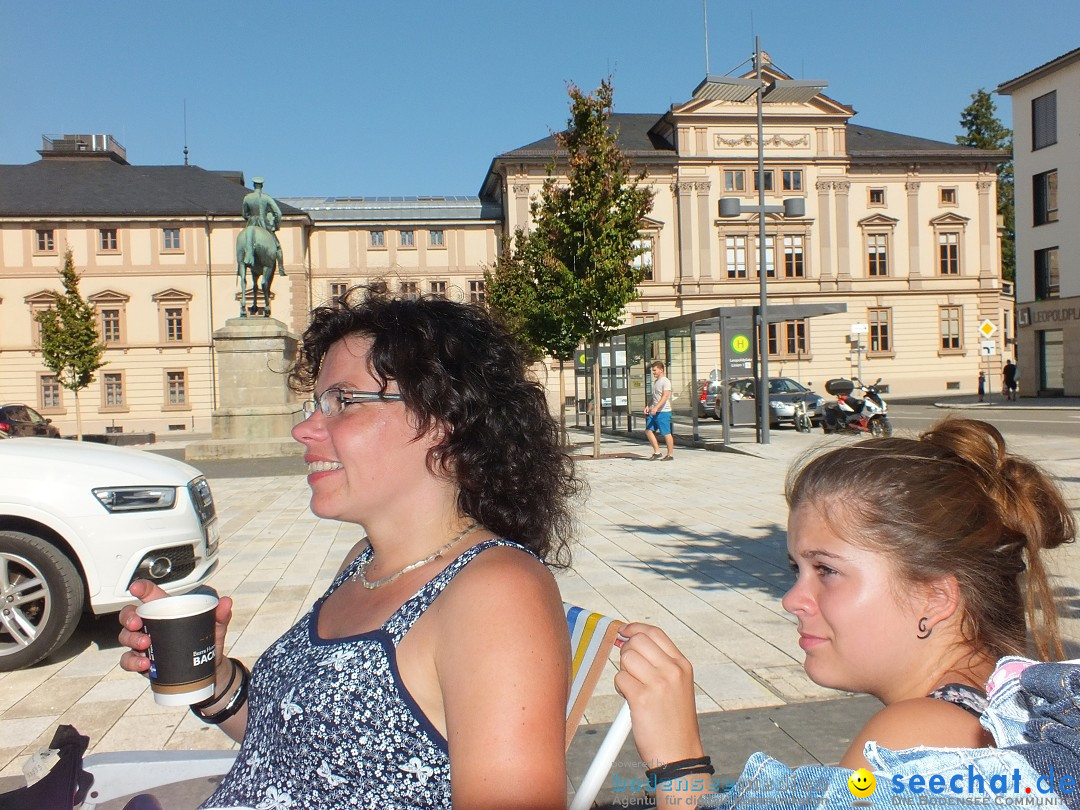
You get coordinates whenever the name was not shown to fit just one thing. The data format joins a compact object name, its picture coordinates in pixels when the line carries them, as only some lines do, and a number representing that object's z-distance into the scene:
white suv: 4.96
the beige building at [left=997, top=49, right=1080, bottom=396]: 40.75
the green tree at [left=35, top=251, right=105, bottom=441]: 35.41
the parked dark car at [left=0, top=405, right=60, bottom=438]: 26.65
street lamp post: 18.44
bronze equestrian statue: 22.70
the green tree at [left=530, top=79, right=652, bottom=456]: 17.92
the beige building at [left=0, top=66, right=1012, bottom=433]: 49.75
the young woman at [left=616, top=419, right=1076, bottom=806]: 1.43
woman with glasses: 1.49
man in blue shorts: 16.59
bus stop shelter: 19.33
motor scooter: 19.71
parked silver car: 25.34
